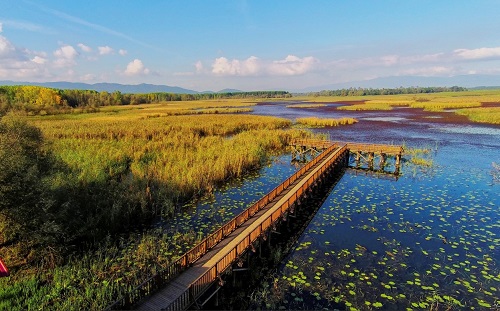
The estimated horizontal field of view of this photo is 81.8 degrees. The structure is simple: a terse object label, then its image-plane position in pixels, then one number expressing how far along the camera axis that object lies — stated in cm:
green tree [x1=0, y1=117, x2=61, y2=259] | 1275
